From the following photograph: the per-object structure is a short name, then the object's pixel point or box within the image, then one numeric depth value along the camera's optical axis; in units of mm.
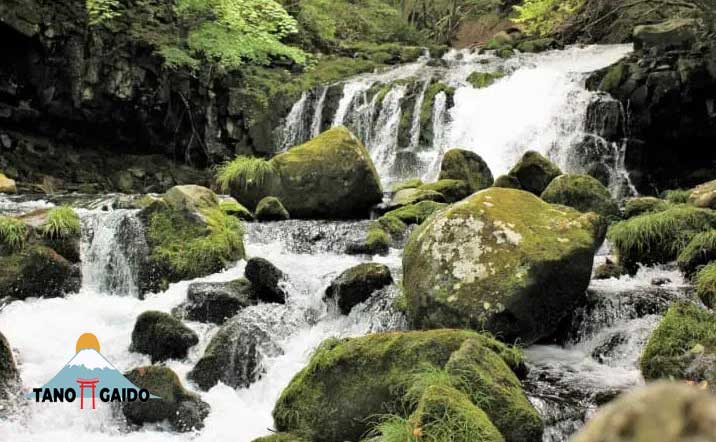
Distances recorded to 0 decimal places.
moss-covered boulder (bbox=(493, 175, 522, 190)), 11818
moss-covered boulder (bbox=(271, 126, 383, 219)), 12320
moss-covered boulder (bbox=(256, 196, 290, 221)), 11930
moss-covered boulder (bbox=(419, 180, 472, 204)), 12812
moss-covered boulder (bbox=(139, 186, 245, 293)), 9273
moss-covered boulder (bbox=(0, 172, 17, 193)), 15625
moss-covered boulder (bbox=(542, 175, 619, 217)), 10547
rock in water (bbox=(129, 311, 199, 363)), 6844
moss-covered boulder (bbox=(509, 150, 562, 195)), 12234
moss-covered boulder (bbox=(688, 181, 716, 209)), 9930
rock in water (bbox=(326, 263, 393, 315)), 7855
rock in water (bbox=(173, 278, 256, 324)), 7887
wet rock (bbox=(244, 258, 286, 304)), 8344
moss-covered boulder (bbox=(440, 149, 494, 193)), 13438
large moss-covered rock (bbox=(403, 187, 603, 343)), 6465
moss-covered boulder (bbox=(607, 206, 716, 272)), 8406
